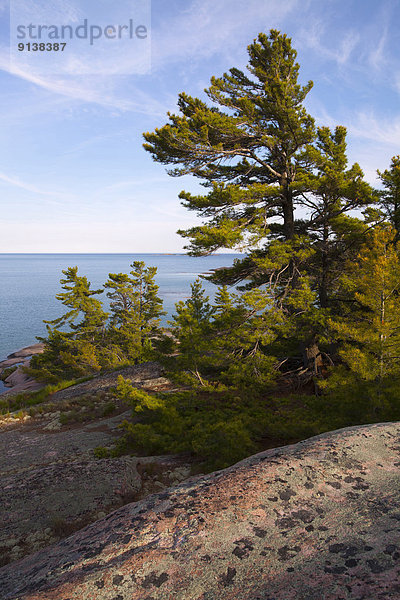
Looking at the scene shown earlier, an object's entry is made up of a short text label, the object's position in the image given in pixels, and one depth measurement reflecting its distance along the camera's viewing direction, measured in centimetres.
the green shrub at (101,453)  777
